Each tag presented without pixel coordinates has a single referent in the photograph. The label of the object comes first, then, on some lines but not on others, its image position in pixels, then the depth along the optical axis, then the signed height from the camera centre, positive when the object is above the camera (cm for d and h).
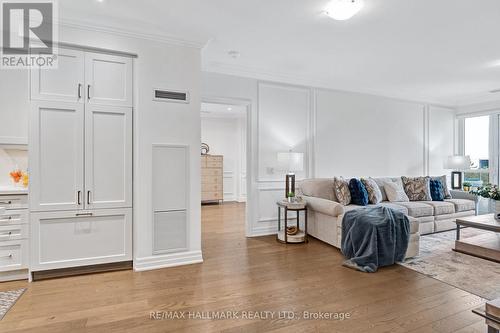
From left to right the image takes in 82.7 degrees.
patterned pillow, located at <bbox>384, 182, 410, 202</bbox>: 509 -49
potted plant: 387 -38
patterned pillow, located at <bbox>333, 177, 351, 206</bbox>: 455 -41
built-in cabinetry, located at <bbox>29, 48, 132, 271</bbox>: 290 +5
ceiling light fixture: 261 +147
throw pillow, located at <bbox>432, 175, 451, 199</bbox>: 561 -41
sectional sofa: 396 -74
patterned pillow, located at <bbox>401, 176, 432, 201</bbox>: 535 -42
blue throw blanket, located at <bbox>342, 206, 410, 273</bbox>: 327 -87
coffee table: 362 -104
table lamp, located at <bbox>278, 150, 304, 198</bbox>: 450 +4
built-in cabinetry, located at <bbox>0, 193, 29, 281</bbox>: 288 -71
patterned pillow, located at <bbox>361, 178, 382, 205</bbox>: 477 -43
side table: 428 -105
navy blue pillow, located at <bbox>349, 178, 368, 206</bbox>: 459 -44
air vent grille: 326 +82
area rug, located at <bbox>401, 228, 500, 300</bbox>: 283 -119
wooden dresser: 827 -37
